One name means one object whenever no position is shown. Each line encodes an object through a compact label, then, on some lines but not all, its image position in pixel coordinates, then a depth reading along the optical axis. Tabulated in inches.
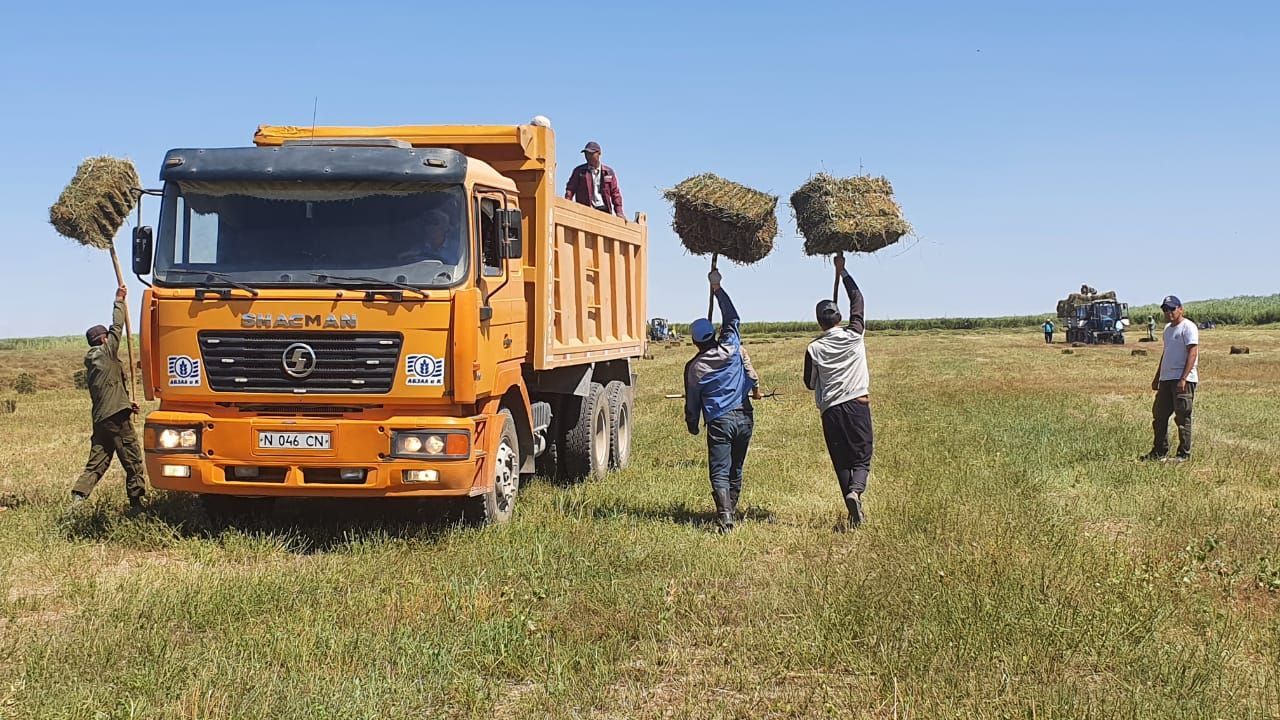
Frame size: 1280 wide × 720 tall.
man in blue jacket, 389.4
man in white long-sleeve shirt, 384.5
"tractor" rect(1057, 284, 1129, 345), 2247.8
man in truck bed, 508.7
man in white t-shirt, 552.4
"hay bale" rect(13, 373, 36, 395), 1214.7
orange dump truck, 338.3
